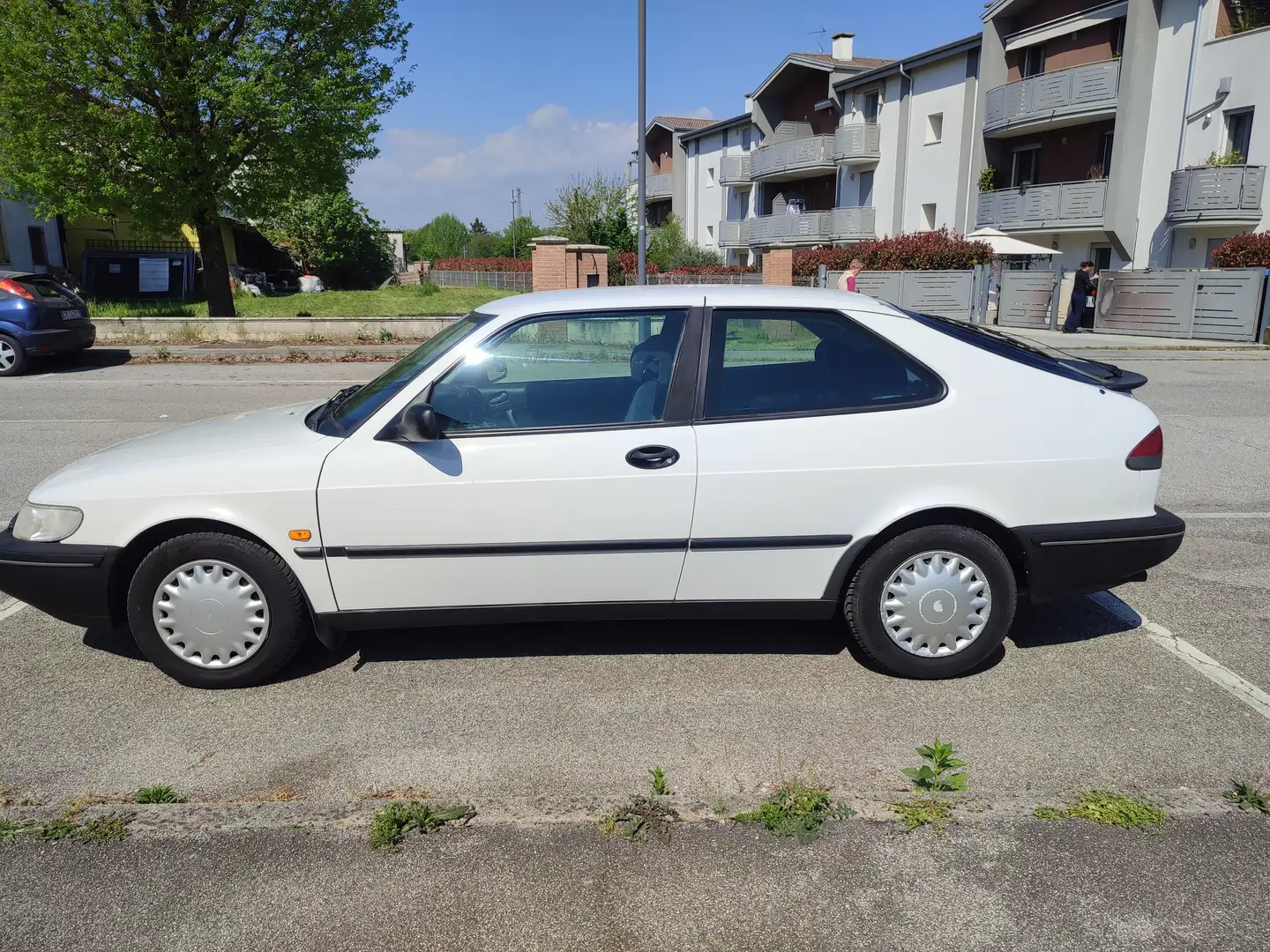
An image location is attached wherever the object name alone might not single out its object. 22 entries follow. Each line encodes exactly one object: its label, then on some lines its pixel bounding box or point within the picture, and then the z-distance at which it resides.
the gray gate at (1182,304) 21.12
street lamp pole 17.20
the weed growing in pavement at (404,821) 2.97
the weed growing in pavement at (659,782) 3.21
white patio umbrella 27.48
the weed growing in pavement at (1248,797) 3.10
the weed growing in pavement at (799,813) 3.01
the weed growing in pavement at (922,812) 3.05
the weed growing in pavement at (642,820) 3.01
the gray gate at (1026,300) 25.41
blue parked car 14.40
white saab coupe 3.79
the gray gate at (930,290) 26.31
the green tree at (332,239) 42.88
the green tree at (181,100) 18.38
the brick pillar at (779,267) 25.89
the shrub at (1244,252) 21.52
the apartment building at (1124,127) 25.36
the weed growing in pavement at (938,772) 3.23
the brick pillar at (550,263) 21.77
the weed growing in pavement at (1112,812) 3.04
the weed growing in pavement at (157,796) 3.19
